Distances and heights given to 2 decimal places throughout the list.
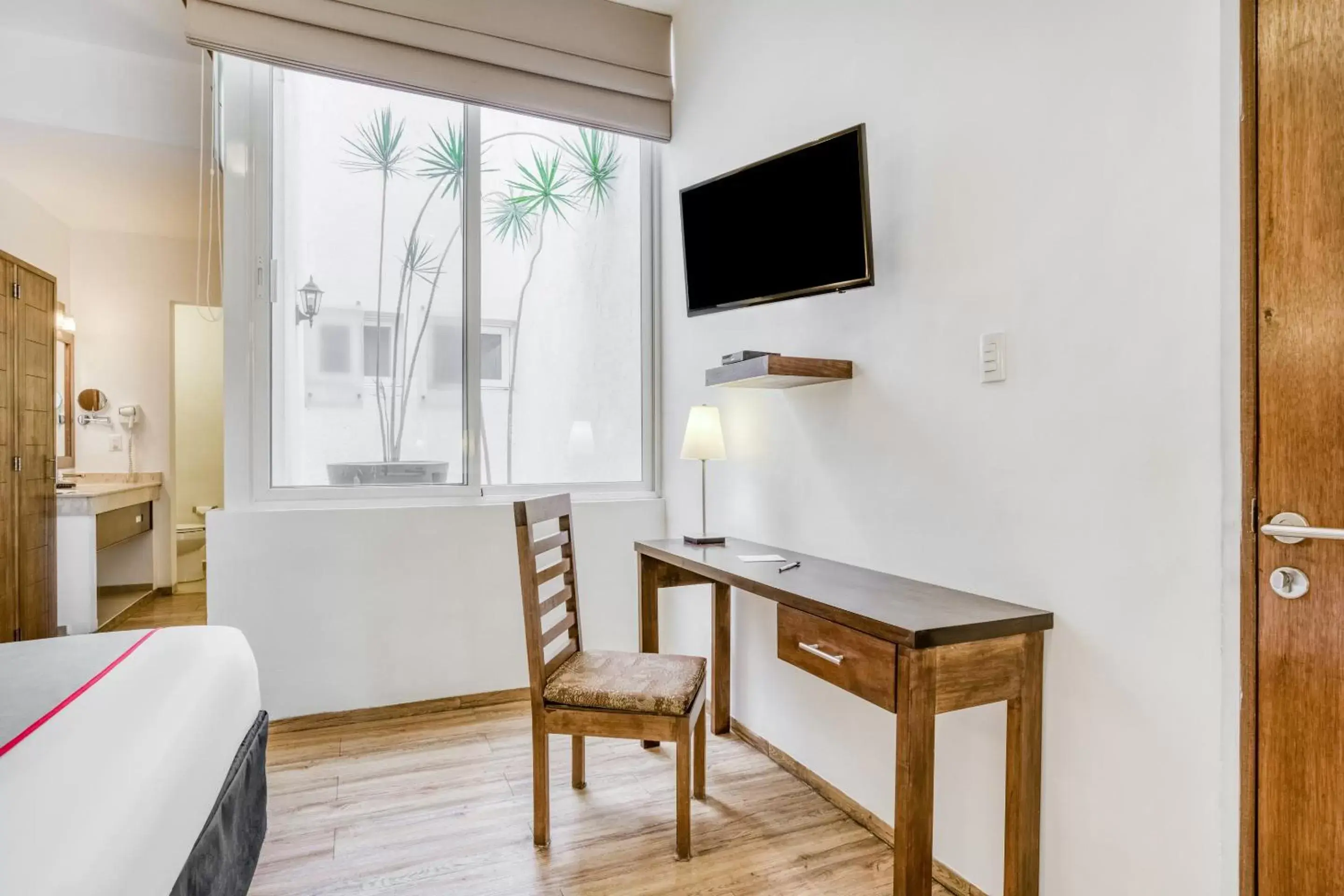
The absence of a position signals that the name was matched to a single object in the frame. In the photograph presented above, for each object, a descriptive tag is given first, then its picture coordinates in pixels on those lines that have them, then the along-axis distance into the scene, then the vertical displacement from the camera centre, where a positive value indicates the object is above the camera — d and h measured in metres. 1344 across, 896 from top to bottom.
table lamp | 2.51 +0.02
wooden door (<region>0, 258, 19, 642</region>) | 3.56 -0.18
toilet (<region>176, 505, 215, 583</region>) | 5.51 -0.83
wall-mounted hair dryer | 5.13 +0.17
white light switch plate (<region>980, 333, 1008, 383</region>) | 1.63 +0.19
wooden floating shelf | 2.00 +0.20
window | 2.78 +0.66
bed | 0.86 -0.47
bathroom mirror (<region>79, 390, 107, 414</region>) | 5.05 +0.31
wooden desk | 1.37 -0.46
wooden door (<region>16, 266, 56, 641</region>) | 3.76 -0.06
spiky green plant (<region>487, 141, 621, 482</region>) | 3.15 +1.14
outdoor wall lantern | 2.81 +0.56
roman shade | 2.56 +1.53
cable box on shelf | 2.16 +0.26
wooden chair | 1.87 -0.67
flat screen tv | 1.92 +0.66
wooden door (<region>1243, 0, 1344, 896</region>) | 1.09 +0.02
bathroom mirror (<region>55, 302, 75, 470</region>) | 4.85 +0.31
